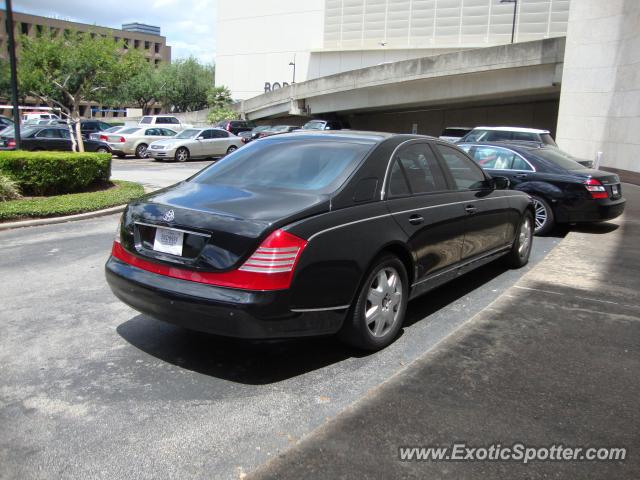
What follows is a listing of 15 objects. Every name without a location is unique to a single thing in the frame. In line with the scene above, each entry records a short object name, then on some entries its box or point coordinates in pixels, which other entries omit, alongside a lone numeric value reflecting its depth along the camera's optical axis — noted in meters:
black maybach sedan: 3.50
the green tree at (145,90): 64.56
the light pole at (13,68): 13.39
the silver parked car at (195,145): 23.81
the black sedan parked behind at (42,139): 20.20
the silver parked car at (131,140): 25.52
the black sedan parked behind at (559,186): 9.26
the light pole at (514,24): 41.67
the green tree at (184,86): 68.75
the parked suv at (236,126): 37.59
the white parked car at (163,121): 31.33
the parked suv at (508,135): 15.95
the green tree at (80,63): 18.28
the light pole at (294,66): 62.57
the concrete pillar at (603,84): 20.44
